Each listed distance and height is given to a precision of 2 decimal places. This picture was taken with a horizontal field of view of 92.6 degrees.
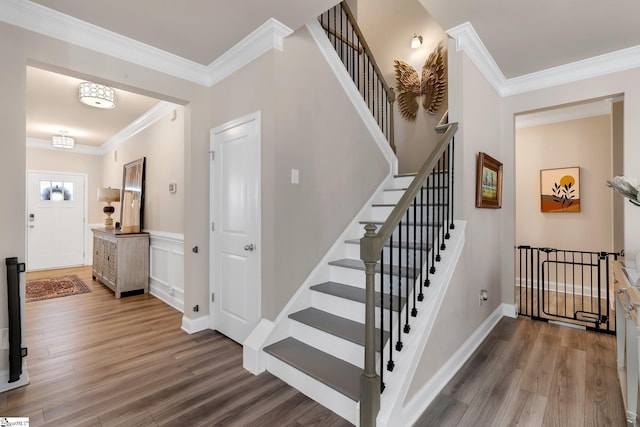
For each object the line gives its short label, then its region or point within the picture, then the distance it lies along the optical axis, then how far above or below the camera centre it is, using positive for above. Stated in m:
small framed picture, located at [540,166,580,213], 4.50 +0.39
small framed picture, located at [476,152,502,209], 2.79 +0.32
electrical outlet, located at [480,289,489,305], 2.88 -0.76
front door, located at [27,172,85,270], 6.30 -0.09
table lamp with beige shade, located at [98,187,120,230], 5.39 +0.34
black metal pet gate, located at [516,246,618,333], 3.30 -1.13
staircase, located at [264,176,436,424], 1.92 -0.93
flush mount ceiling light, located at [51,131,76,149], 5.70 +1.38
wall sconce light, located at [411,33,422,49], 4.25 +2.41
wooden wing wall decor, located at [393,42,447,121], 4.12 +1.87
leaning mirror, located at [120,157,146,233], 4.93 +0.31
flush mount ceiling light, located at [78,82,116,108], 3.48 +1.40
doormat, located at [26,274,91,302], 4.43 -1.15
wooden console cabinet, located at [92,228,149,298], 4.37 -0.68
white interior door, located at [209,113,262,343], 2.61 -0.12
